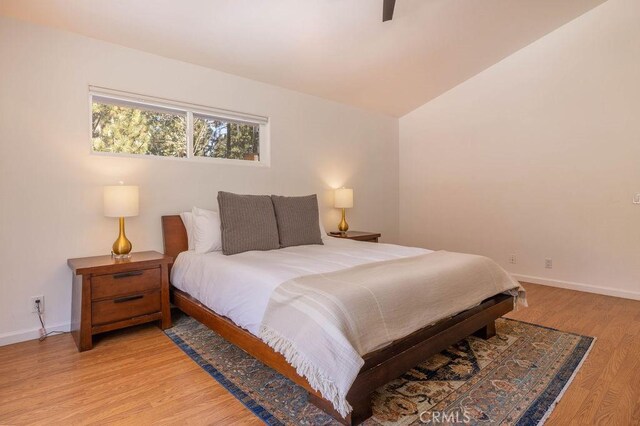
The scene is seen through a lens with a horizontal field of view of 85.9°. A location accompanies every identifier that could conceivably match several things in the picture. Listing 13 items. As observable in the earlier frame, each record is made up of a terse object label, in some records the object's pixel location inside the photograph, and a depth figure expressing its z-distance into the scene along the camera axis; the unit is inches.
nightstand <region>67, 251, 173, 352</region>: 92.0
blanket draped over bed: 56.3
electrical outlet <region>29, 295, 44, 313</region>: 100.0
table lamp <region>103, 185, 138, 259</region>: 101.0
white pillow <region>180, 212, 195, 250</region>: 120.5
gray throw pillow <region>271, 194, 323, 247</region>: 127.0
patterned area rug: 63.6
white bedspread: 76.0
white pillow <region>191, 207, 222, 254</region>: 113.3
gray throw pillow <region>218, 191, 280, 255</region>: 111.4
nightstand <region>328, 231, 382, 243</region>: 162.2
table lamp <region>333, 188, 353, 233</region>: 170.9
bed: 62.7
